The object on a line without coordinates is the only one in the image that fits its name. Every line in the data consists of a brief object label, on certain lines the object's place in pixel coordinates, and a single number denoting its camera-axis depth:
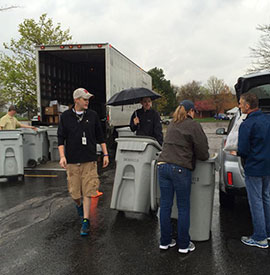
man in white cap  3.87
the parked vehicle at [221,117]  64.38
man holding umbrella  4.92
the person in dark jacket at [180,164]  3.16
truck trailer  9.67
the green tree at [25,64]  20.66
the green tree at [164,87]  60.50
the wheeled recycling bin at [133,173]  4.04
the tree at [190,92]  68.81
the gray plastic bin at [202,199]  3.40
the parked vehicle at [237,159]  4.07
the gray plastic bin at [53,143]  9.49
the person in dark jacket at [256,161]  3.27
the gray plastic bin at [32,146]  8.60
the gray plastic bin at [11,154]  7.02
